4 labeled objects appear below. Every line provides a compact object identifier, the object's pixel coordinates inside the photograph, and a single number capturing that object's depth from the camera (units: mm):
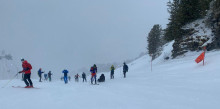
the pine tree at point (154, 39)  46594
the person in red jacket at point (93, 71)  14477
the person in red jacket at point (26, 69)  9375
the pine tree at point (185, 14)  23869
